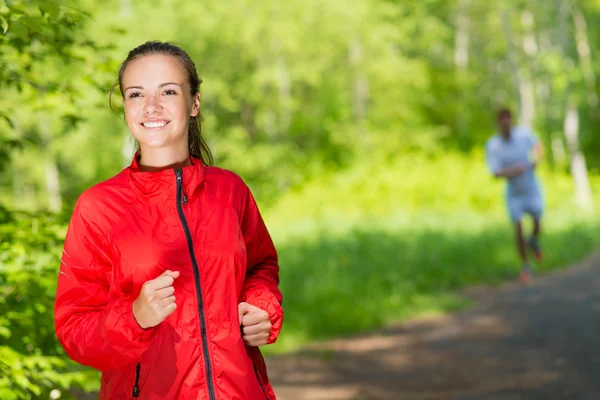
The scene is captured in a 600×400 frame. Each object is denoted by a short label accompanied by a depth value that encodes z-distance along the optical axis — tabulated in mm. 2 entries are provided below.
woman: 2234
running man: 11664
